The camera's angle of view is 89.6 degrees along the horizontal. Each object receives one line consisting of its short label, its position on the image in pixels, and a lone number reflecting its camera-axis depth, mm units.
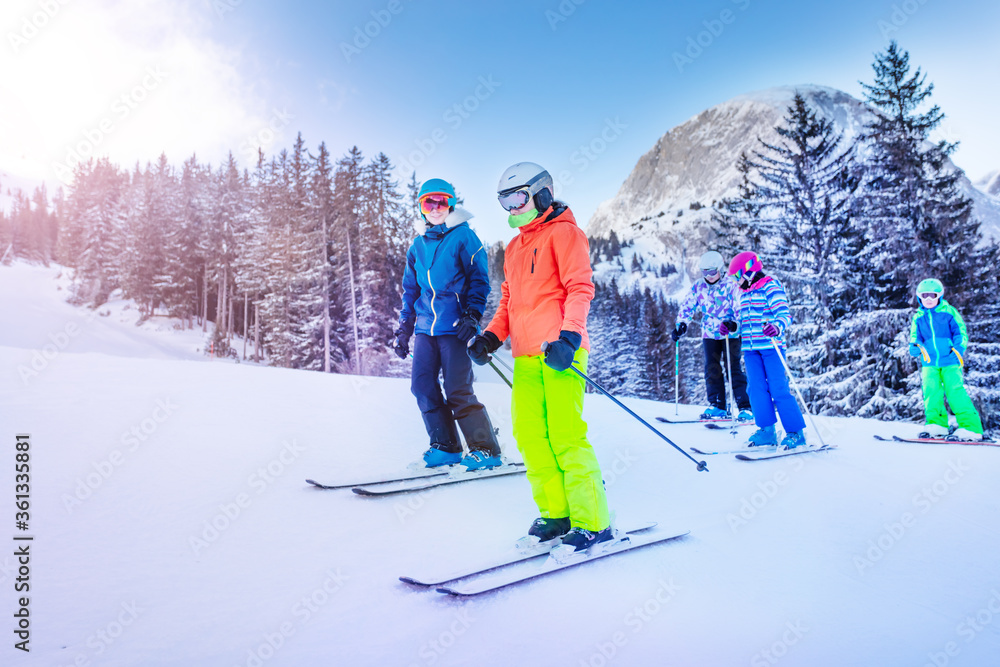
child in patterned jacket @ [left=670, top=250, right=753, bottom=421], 7172
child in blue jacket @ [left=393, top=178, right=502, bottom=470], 4000
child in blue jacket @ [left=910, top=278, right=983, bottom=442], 6797
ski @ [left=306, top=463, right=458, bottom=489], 3393
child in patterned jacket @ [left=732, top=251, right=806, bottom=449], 5301
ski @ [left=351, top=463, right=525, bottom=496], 3311
